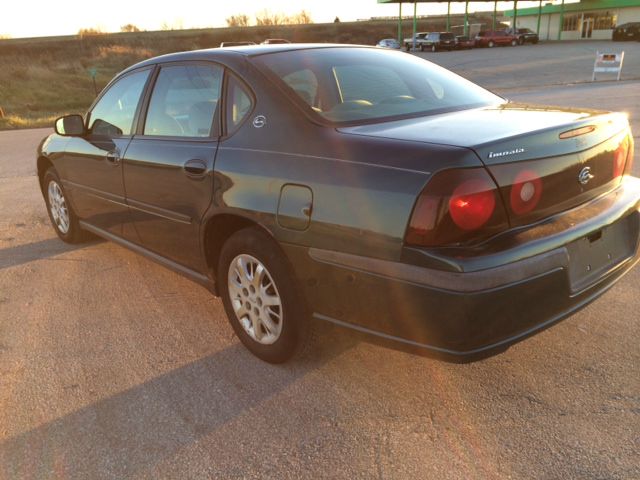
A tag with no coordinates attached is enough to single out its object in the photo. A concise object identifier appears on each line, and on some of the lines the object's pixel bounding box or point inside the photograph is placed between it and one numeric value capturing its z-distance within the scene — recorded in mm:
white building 53500
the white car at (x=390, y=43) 42978
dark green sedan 2164
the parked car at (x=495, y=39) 48375
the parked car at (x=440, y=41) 45969
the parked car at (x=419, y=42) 46844
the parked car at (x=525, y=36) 49188
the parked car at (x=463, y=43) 47438
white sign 20078
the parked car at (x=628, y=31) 45625
